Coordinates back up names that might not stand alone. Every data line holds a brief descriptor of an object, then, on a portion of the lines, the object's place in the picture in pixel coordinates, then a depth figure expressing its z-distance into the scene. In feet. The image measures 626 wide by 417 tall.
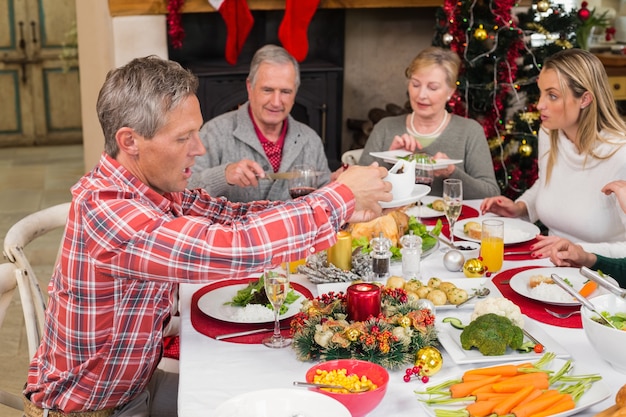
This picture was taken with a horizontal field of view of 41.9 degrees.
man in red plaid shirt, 5.35
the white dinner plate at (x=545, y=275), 6.57
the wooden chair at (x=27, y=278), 7.02
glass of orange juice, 7.42
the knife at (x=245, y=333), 6.06
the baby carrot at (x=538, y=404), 4.75
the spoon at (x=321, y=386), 4.96
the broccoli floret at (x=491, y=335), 5.53
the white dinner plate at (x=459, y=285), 6.85
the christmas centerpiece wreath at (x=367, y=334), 5.48
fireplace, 16.05
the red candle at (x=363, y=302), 5.86
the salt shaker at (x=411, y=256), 7.15
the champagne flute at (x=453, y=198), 8.13
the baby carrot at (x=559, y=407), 4.75
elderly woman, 11.08
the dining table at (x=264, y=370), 5.08
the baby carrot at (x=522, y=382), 4.95
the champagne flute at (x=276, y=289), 5.83
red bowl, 4.77
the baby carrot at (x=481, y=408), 4.77
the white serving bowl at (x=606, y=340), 5.21
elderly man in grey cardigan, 10.16
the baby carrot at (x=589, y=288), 6.53
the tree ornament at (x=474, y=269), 7.23
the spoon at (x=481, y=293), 6.65
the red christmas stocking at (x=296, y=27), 14.98
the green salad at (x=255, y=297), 6.56
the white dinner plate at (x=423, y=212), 9.23
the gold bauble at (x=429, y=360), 5.38
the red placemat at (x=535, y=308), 6.27
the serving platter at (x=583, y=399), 4.83
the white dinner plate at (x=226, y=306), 6.31
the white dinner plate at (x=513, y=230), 8.34
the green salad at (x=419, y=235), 7.61
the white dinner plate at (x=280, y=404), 4.73
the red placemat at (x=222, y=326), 6.07
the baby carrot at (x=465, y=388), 5.01
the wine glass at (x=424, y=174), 8.68
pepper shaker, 7.14
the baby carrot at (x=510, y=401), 4.77
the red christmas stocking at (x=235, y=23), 15.16
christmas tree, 13.93
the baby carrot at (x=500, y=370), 5.13
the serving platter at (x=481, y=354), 5.51
